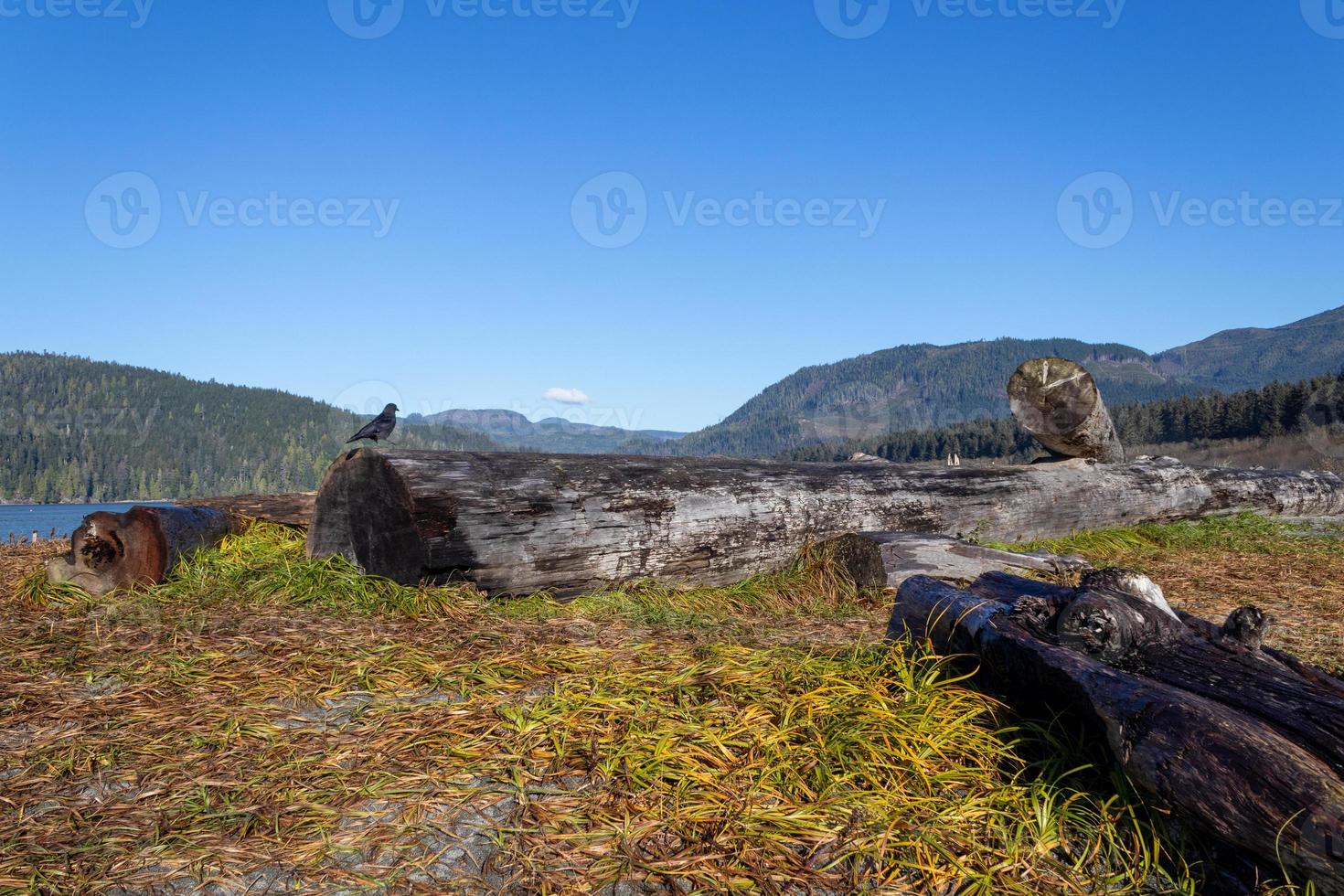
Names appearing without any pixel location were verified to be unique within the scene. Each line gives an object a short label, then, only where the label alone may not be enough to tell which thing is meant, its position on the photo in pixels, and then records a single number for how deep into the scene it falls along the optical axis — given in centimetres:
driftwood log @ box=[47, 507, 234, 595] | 539
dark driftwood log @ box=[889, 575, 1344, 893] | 186
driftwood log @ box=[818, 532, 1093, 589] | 573
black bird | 746
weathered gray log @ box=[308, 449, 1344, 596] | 489
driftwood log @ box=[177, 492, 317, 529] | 738
